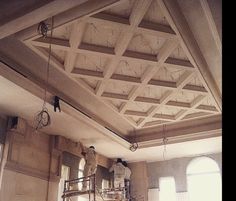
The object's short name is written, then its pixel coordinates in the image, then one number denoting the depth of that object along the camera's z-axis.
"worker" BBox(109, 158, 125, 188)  7.51
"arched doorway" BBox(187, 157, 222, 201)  7.37
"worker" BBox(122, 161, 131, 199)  7.71
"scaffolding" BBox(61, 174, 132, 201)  5.38
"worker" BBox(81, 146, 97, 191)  6.42
